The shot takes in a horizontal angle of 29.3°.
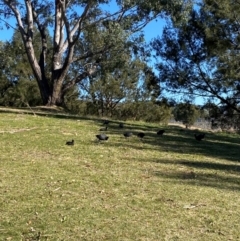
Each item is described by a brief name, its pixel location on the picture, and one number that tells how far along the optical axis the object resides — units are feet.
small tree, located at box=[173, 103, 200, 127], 81.89
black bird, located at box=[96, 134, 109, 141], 28.89
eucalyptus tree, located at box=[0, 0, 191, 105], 60.13
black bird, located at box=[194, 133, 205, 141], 35.45
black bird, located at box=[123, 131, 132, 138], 31.95
